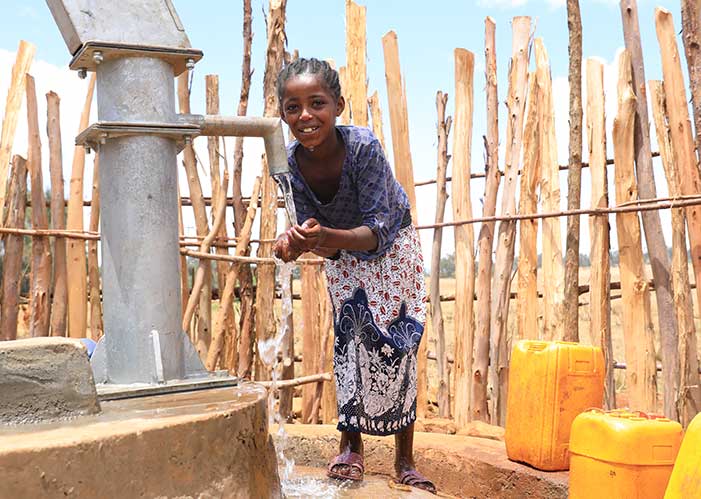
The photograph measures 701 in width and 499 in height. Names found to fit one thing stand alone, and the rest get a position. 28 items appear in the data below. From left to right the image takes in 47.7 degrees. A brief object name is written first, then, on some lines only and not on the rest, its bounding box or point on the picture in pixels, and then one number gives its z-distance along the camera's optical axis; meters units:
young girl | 2.81
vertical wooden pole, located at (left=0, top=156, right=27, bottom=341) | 5.05
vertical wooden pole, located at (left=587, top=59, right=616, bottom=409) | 3.89
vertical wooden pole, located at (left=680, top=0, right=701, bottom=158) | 3.55
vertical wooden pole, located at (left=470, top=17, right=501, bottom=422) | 4.30
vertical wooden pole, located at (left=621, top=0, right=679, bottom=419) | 3.71
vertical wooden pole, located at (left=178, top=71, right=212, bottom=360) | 5.01
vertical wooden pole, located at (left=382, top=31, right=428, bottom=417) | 4.59
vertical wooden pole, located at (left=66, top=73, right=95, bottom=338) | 5.08
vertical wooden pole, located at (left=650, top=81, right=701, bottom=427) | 3.64
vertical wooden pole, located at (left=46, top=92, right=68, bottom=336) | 5.10
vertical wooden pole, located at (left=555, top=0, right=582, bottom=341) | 3.95
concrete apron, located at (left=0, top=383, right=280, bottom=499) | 1.43
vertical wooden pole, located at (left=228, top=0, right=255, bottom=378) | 4.94
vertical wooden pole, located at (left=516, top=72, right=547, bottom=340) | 4.14
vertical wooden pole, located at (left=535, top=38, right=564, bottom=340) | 4.03
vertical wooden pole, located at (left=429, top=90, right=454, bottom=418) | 4.54
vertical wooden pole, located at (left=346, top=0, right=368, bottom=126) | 4.70
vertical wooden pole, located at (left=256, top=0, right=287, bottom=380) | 4.86
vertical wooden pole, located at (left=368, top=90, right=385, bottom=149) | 4.78
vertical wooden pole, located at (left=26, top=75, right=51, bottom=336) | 5.08
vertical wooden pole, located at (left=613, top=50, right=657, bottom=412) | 3.80
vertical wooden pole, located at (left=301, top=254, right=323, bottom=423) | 4.91
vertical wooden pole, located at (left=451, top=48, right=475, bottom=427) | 4.38
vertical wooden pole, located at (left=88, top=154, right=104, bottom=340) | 5.13
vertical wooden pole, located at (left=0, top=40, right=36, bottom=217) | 4.96
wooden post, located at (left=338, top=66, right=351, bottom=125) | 4.76
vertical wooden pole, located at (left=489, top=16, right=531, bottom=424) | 4.25
